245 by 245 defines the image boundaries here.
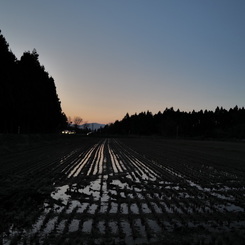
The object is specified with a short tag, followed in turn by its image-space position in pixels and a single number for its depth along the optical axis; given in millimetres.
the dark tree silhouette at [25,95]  31250
